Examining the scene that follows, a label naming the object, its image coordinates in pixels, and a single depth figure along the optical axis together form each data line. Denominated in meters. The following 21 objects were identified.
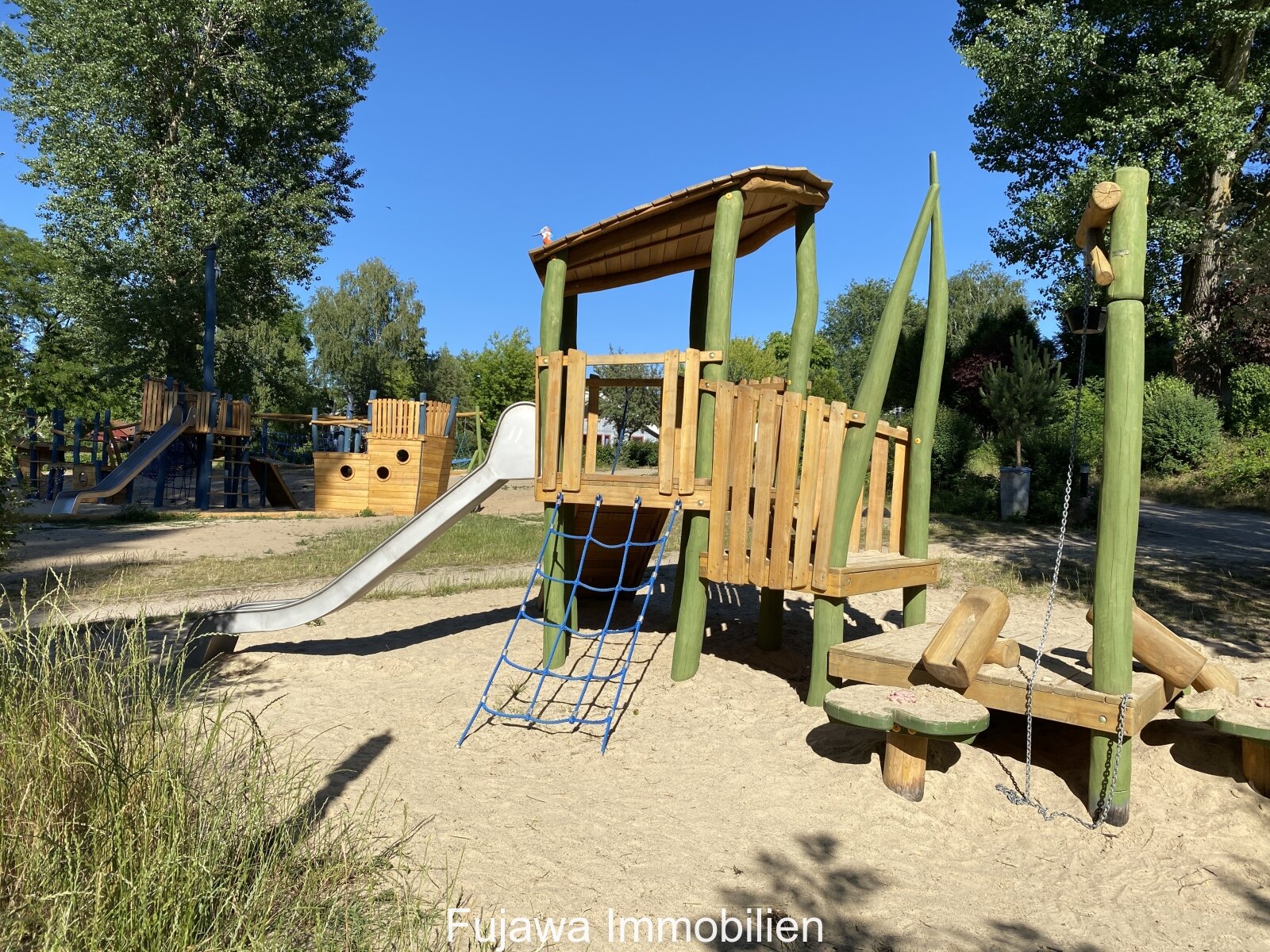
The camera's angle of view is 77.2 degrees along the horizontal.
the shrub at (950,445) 19.22
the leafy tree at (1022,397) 17.05
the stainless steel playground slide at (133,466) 15.70
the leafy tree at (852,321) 65.56
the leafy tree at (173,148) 22.97
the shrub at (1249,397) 19.45
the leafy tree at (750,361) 50.05
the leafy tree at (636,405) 44.66
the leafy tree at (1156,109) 17.11
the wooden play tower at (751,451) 5.16
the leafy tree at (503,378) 48.91
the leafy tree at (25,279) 36.62
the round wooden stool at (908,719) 3.59
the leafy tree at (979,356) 25.98
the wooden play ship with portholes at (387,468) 18.44
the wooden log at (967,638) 4.02
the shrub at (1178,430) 19.23
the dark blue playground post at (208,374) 18.45
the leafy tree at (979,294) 47.09
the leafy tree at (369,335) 47.47
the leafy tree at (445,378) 50.50
